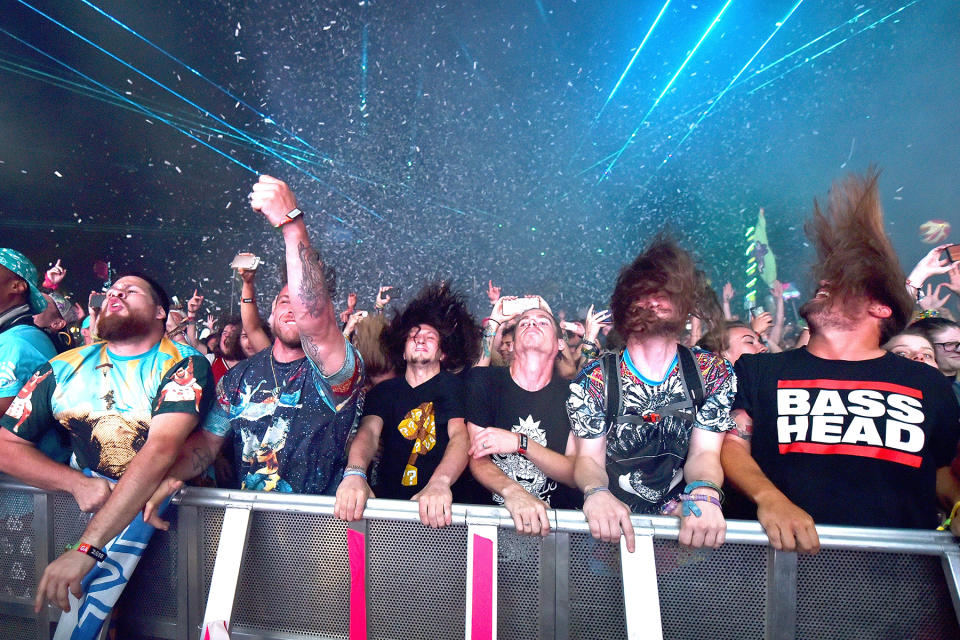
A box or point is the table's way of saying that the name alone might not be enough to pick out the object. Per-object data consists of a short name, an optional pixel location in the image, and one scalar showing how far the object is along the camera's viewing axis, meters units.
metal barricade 1.30
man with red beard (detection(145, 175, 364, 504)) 1.83
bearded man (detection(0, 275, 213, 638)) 1.57
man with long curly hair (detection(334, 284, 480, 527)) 1.90
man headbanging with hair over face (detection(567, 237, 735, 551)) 1.74
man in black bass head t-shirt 1.58
